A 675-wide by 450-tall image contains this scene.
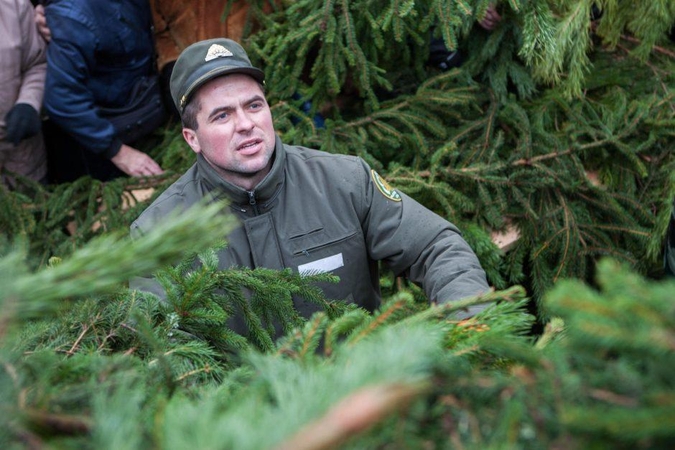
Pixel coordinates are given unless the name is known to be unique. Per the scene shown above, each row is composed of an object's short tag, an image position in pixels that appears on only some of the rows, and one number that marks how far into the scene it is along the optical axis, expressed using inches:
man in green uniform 90.4
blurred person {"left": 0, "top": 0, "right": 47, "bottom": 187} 114.2
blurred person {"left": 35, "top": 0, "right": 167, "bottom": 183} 116.0
